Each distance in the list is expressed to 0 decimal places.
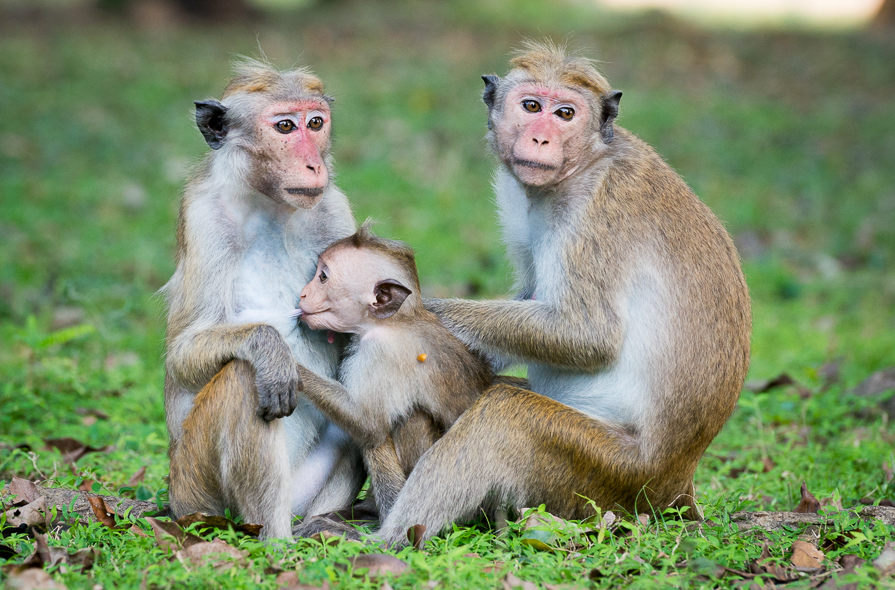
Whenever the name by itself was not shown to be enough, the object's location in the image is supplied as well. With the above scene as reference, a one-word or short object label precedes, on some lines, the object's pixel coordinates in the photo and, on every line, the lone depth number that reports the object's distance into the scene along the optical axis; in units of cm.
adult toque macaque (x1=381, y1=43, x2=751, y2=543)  791
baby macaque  813
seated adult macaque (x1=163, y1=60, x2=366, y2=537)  758
